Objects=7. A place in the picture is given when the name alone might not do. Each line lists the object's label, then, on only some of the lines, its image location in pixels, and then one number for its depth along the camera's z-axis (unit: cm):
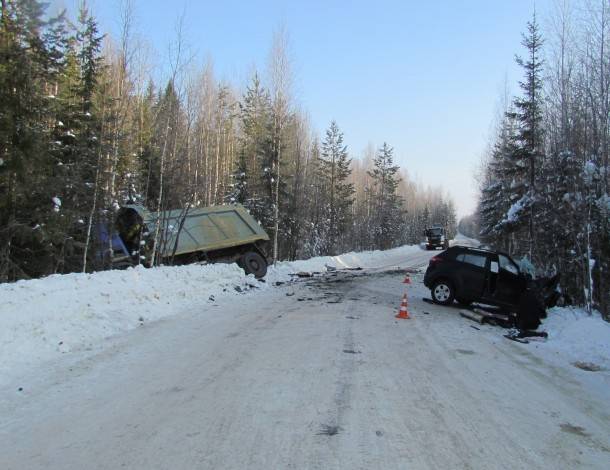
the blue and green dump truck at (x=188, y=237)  1569
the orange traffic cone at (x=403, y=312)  1044
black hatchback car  1180
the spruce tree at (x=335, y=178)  4644
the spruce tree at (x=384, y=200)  5834
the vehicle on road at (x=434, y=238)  5697
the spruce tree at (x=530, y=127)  2431
